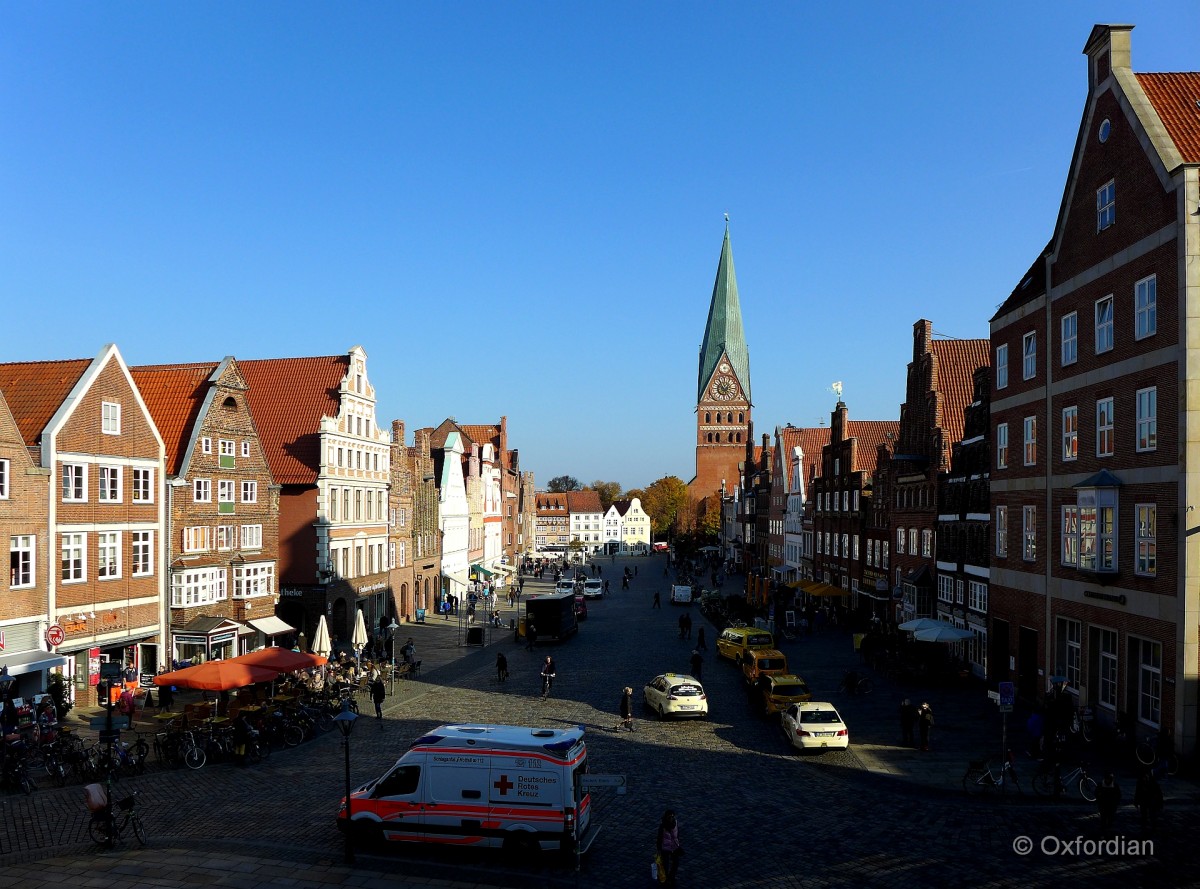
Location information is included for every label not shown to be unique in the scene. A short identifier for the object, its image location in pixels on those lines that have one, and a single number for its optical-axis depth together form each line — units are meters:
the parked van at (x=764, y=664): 33.91
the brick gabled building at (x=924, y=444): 43.47
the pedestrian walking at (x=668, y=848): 14.74
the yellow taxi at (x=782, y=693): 28.91
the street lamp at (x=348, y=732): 16.28
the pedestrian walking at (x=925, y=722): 24.48
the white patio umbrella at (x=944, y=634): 34.97
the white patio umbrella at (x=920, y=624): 36.44
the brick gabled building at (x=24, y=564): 28.27
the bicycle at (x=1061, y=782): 19.95
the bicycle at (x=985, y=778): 20.66
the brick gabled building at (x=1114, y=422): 21.81
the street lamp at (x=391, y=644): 35.30
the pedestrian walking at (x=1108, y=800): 16.81
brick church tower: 160.88
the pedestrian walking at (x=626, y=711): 27.47
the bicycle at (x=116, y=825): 17.16
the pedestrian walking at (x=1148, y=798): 16.72
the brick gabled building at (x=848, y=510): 56.47
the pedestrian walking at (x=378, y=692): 29.52
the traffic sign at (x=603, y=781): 14.93
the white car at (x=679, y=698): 29.08
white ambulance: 16.25
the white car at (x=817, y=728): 24.48
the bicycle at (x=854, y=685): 32.66
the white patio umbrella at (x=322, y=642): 35.47
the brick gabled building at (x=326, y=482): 46.97
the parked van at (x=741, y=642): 40.25
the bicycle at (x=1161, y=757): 20.97
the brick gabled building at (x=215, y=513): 36.41
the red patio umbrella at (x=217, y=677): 25.66
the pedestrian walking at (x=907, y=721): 25.28
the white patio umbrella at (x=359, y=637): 38.53
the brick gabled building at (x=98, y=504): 30.78
